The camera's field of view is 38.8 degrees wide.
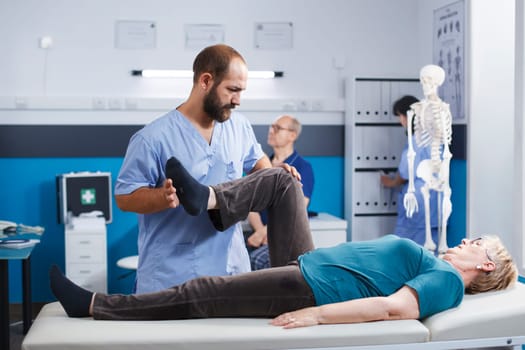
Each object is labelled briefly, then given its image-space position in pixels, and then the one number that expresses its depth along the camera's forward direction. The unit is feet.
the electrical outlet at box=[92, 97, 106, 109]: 16.17
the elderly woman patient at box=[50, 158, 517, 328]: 7.34
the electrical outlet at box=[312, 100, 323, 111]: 16.96
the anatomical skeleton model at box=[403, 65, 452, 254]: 13.34
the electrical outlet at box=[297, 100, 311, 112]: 16.93
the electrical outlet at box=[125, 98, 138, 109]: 16.29
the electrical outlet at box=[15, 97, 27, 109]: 15.87
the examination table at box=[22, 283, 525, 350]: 6.76
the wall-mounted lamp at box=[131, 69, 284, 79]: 16.49
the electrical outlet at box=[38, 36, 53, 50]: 16.05
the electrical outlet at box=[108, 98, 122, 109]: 16.24
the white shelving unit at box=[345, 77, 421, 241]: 16.46
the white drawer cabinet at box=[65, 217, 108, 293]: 14.92
